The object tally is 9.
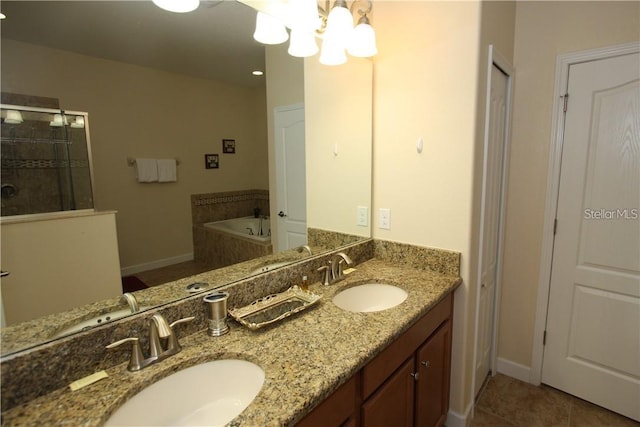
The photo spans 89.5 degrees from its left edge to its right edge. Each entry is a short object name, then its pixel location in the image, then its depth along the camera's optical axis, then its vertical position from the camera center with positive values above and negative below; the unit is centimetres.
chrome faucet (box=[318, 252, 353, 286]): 161 -49
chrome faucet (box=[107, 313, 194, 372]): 90 -50
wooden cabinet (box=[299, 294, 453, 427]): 97 -78
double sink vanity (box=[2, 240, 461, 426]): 78 -55
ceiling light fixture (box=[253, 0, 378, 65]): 140 +66
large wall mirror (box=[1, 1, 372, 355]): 83 +26
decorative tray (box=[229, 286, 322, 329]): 116 -52
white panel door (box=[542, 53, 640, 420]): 177 -40
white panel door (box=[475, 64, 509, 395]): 177 -26
